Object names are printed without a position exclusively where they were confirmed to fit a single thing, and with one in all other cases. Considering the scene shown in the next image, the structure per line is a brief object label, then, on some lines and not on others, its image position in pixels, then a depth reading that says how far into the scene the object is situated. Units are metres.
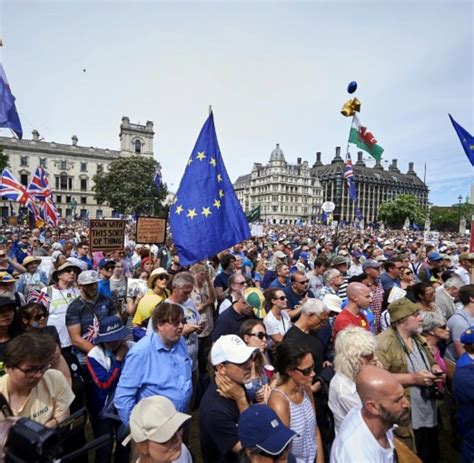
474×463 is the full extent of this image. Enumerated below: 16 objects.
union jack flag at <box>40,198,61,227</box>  18.06
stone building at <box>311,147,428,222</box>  119.19
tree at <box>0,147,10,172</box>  37.09
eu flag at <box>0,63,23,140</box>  6.68
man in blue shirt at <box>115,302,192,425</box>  2.64
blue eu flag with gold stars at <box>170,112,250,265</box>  5.24
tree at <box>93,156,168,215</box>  46.94
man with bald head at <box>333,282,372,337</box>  3.87
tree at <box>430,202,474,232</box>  89.07
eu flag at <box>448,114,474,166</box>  8.96
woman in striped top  2.36
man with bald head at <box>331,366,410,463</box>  1.95
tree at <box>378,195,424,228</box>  83.81
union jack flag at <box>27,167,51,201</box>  17.67
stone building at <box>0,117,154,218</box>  70.88
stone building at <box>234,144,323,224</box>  109.31
